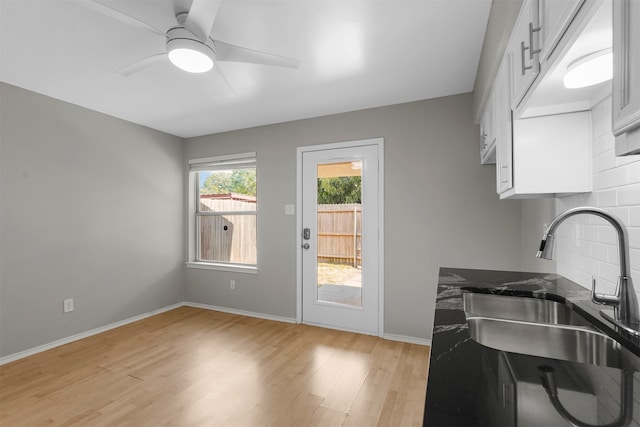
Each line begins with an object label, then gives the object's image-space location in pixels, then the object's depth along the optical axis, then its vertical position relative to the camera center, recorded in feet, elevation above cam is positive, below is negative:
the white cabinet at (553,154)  4.44 +0.93
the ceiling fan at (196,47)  4.76 +3.11
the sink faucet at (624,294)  2.97 -0.76
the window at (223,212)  13.39 +0.16
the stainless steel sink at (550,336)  3.06 -1.39
